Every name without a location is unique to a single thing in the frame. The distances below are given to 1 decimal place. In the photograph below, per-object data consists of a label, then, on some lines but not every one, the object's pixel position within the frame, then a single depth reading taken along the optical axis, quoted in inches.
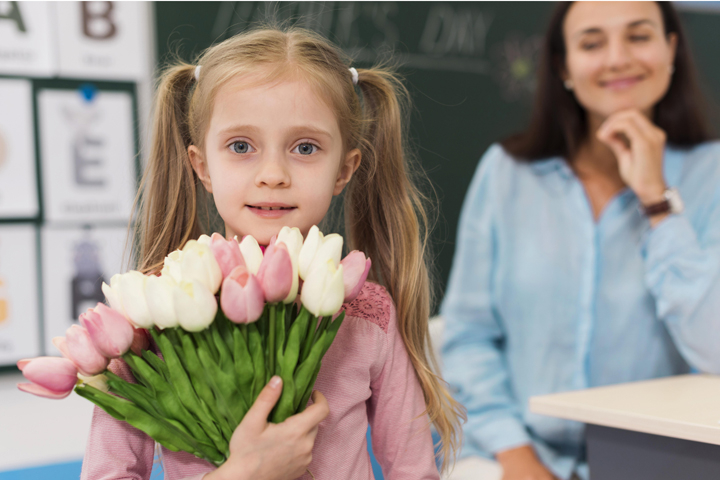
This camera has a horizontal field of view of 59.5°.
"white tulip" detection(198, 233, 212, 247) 25.6
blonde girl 29.5
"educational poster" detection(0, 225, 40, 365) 79.6
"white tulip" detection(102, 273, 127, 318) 25.6
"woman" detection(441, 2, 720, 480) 61.2
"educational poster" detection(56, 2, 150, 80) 80.4
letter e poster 80.7
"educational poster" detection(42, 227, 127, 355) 81.6
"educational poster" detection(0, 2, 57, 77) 77.5
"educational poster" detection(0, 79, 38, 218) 78.2
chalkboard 101.8
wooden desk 37.6
